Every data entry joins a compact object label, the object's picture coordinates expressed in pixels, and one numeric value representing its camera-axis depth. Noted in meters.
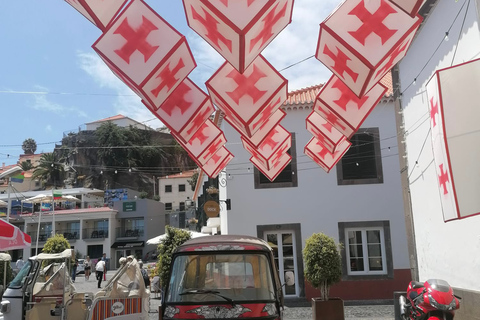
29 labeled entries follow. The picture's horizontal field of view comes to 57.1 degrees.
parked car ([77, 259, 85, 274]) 38.66
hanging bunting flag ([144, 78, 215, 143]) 7.70
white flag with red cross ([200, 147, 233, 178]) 11.53
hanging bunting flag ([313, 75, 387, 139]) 7.75
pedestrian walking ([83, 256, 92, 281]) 29.28
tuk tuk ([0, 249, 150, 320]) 7.48
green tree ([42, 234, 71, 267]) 18.41
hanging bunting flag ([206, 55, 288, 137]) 6.96
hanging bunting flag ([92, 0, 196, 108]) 5.67
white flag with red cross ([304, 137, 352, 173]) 10.76
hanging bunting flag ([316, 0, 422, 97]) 5.37
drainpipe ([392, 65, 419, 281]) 10.42
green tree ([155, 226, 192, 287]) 12.34
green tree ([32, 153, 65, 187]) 73.06
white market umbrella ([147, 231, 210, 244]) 17.35
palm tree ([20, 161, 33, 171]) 82.06
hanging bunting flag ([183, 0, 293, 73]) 4.72
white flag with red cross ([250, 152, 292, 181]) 12.02
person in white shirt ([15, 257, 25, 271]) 24.26
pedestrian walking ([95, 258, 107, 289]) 22.84
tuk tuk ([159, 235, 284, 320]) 5.31
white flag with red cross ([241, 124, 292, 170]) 10.75
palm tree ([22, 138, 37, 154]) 93.82
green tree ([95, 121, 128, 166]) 74.19
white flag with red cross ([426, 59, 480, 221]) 4.57
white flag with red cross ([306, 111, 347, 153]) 9.48
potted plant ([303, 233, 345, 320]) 11.53
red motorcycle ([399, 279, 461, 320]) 5.27
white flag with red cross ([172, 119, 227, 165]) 9.92
